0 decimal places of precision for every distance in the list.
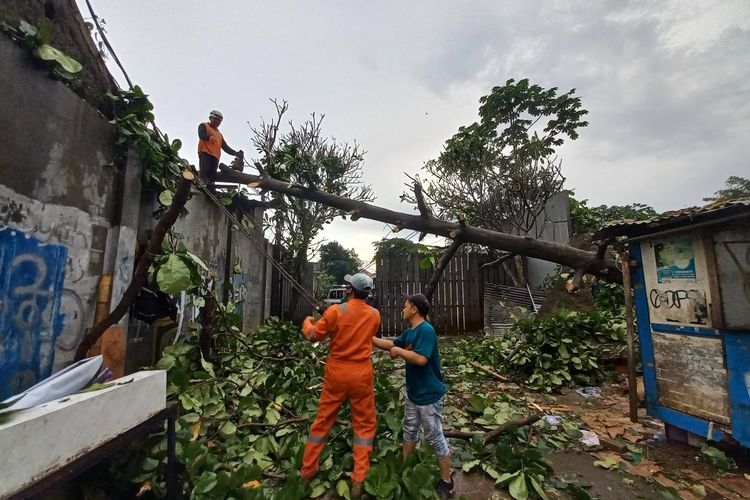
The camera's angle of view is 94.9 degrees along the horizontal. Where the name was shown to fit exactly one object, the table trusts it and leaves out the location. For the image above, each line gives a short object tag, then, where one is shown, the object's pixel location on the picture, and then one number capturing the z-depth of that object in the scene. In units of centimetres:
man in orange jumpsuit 284
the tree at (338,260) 3316
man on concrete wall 541
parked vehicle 1675
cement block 144
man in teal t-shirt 280
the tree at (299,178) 862
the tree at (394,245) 2278
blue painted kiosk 315
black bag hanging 329
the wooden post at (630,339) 404
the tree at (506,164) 1191
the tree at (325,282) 1856
